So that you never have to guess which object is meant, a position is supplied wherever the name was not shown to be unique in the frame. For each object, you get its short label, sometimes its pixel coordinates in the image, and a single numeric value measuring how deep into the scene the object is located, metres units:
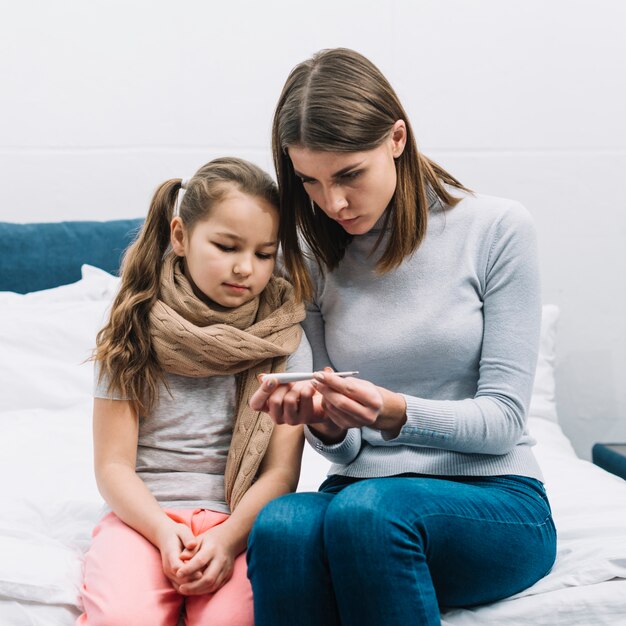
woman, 1.05
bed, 1.14
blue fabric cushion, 2.09
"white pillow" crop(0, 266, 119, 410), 1.87
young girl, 1.23
